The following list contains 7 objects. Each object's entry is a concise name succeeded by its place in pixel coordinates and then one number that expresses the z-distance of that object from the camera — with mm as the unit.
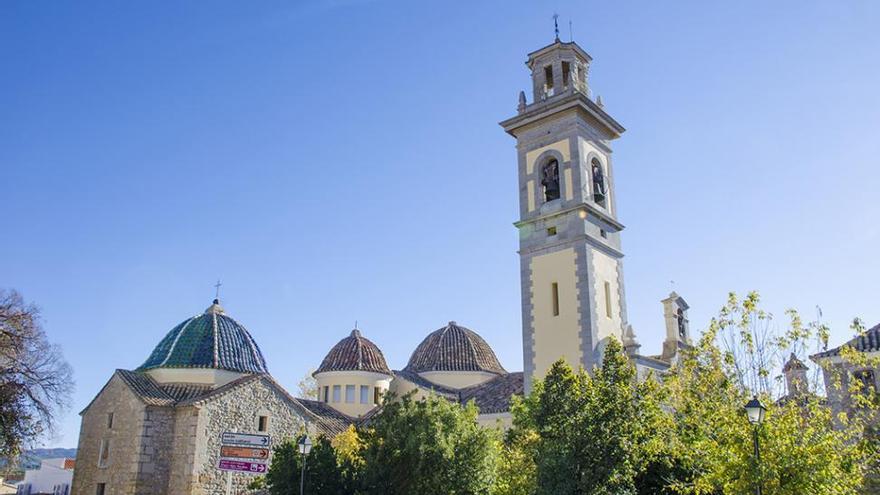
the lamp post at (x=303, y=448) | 18531
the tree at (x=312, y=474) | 18891
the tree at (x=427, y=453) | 17203
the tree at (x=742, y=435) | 11773
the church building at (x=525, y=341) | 25141
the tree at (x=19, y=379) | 27344
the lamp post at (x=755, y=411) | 11430
